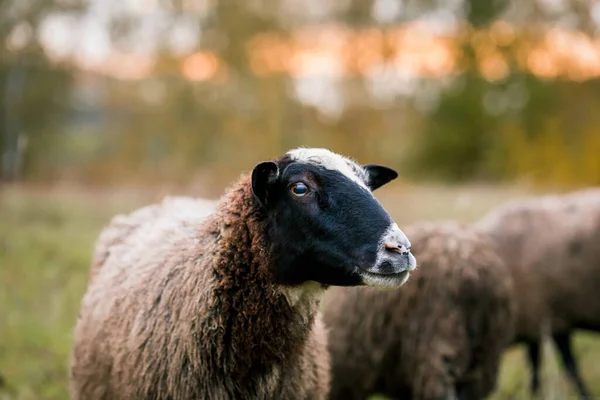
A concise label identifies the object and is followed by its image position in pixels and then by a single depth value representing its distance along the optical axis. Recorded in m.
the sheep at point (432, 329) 5.14
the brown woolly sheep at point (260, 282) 3.37
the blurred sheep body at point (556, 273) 7.39
